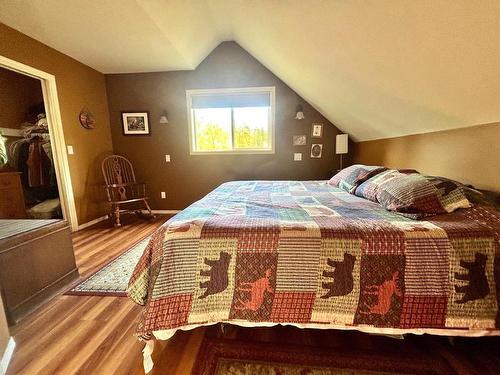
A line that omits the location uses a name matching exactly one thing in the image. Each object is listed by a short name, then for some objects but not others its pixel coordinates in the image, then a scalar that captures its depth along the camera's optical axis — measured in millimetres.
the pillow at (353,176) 1917
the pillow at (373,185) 1601
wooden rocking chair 3223
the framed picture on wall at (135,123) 3619
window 3518
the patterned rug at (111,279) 1655
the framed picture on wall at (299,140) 3564
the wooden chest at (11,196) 2730
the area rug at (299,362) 1008
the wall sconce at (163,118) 3543
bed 950
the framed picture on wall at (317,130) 3500
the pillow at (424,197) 1204
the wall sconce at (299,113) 3426
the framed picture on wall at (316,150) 3564
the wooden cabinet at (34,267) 1354
